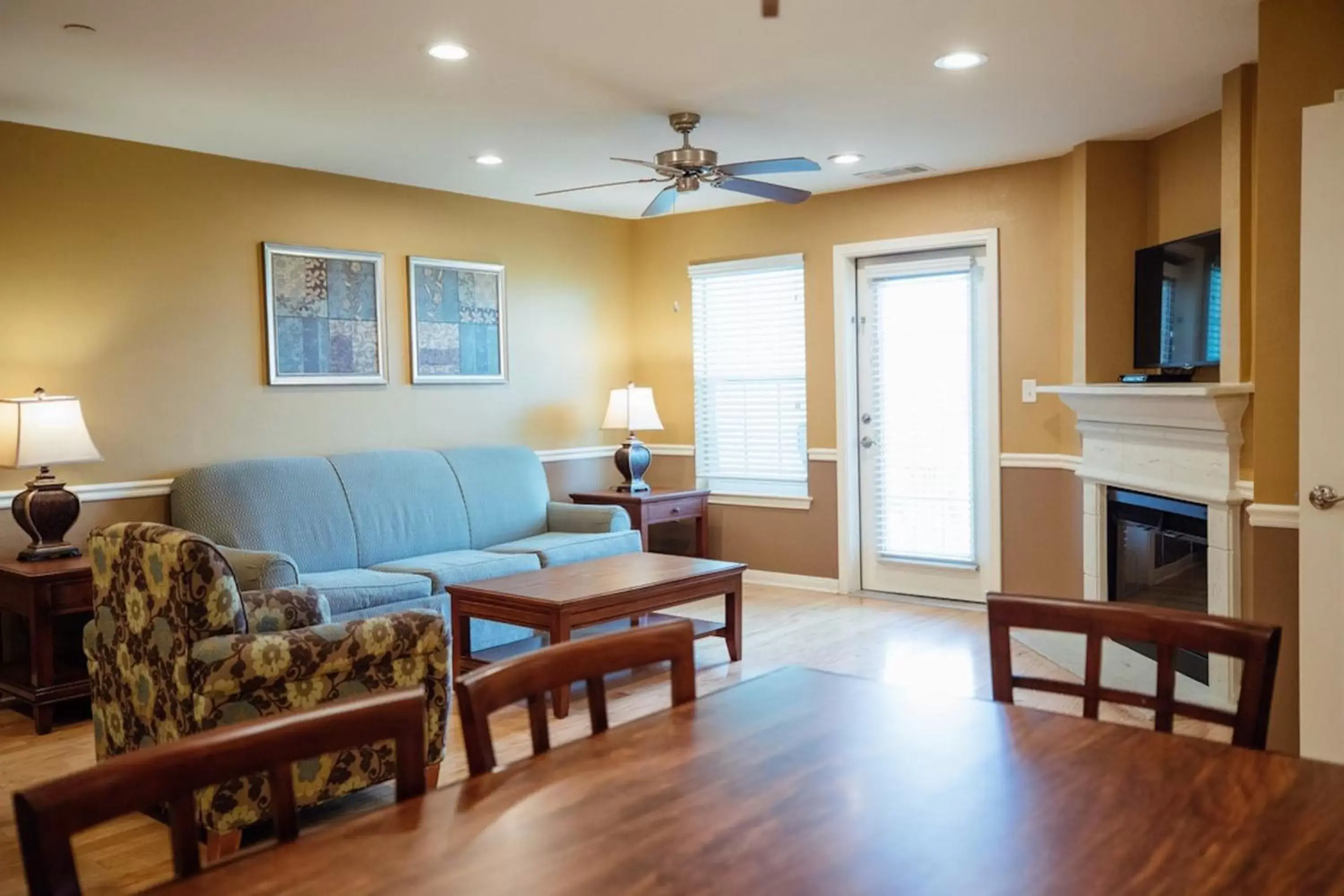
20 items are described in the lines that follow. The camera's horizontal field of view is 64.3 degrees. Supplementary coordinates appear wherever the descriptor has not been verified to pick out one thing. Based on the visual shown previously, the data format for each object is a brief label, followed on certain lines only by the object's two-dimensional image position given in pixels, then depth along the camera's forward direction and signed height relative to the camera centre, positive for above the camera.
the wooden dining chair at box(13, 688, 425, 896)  0.99 -0.38
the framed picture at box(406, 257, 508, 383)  5.81 +0.46
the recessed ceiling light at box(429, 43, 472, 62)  3.53 +1.18
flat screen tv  4.33 +0.37
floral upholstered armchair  2.72 -0.67
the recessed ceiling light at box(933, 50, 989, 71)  3.74 +1.18
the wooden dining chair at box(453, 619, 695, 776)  1.39 -0.39
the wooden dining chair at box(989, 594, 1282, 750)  1.50 -0.38
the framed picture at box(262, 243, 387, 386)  5.16 +0.45
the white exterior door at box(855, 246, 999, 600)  5.82 -0.17
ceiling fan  4.29 +0.95
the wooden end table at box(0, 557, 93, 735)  3.94 -0.74
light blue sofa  4.60 -0.58
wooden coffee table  3.99 -0.77
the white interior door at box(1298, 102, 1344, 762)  2.96 -0.11
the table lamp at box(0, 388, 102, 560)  4.07 -0.16
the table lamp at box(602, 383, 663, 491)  6.45 -0.13
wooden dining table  1.05 -0.47
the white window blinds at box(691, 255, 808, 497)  6.51 +0.13
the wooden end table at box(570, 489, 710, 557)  6.18 -0.62
